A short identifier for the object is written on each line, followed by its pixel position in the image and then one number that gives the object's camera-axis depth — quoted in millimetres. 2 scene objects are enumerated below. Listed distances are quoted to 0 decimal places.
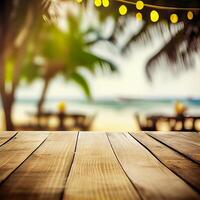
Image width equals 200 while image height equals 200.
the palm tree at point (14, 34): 5016
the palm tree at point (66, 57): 8998
